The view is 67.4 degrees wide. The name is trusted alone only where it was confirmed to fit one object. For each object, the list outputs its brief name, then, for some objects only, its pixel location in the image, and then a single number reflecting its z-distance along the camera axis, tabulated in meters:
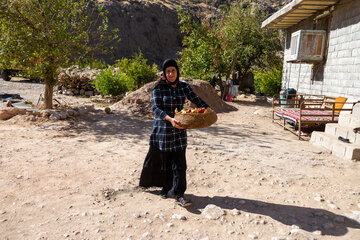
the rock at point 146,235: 2.41
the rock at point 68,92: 13.30
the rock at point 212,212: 2.73
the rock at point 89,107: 8.27
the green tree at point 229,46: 12.19
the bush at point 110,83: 11.19
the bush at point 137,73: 11.86
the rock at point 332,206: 2.97
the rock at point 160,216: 2.71
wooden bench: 6.22
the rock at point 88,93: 13.34
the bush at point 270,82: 15.31
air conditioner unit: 8.91
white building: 7.45
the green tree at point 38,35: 6.90
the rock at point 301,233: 2.39
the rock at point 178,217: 2.70
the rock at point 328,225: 2.59
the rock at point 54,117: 6.95
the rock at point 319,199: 3.15
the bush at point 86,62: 7.85
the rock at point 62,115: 7.06
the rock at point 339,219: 2.70
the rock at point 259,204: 3.01
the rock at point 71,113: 7.32
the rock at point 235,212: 2.81
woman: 2.88
